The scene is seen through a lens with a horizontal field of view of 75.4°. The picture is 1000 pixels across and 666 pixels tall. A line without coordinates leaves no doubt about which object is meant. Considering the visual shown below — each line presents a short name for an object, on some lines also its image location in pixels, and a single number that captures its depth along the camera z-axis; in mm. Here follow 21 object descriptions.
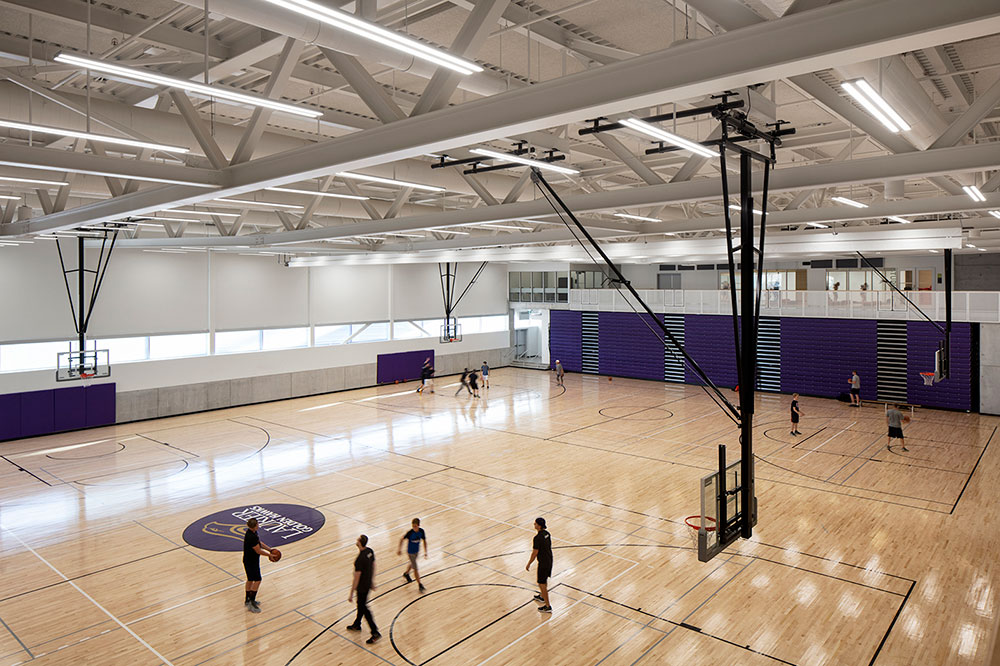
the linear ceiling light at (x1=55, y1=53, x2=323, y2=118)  4641
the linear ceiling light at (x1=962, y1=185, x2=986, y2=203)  9711
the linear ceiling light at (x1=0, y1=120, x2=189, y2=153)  6062
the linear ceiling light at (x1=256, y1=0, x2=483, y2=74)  3389
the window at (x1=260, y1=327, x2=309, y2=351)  29422
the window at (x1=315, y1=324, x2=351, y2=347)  31500
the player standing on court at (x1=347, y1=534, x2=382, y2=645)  9031
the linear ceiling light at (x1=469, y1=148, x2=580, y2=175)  7291
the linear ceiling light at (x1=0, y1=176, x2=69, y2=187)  10305
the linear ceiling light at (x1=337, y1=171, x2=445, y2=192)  9383
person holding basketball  9867
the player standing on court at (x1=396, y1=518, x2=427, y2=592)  10422
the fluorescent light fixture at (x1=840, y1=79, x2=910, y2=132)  4531
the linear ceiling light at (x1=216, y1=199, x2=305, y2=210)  14834
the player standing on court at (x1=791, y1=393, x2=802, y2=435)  21078
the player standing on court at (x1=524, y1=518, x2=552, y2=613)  9711
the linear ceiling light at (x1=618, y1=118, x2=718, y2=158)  6016
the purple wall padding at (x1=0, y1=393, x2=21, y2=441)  21578
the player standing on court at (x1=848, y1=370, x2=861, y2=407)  26156
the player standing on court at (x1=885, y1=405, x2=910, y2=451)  19031
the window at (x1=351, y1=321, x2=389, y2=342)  32938
